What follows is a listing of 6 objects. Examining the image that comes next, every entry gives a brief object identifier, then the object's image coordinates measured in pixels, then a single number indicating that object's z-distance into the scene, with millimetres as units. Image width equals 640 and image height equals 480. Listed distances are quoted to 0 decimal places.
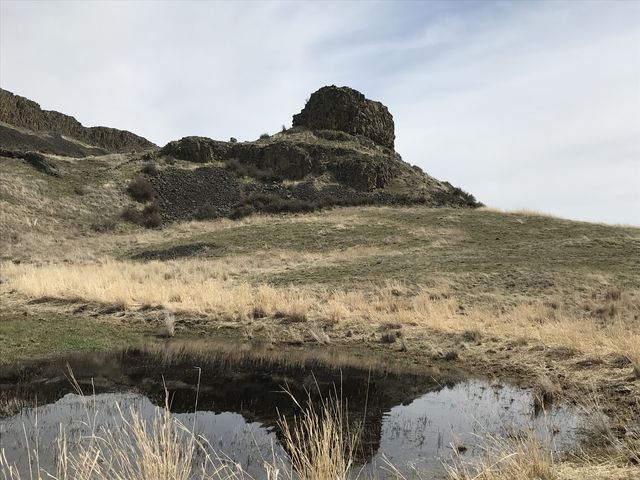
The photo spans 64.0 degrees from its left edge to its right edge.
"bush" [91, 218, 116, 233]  44725
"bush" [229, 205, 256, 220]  50344
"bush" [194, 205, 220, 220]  50312
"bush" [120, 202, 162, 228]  48188
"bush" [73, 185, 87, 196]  49625
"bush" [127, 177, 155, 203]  52125
